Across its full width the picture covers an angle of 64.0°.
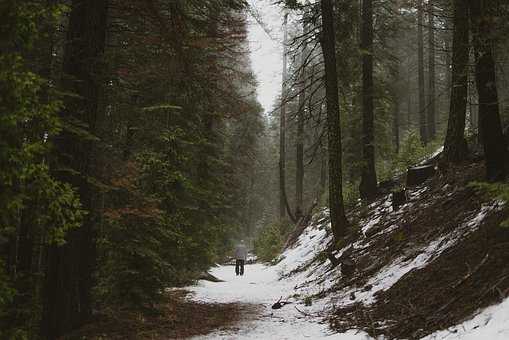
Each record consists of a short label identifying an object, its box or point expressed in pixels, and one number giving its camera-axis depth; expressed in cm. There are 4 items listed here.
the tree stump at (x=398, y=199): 1176
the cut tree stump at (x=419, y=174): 1275
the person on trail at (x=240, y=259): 1997
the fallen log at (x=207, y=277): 1573
